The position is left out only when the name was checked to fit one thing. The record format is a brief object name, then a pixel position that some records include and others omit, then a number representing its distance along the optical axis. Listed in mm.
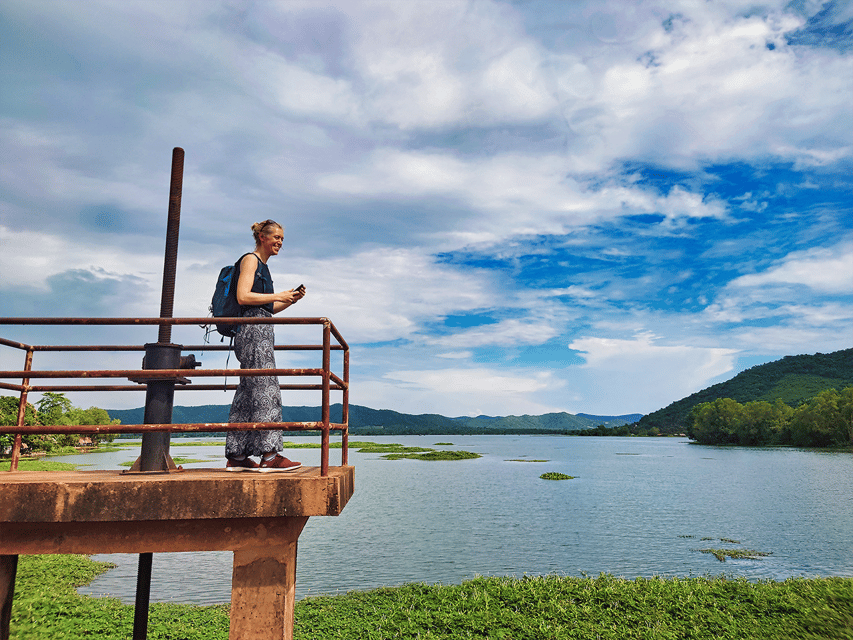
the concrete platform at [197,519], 5023
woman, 6027
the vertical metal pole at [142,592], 6438
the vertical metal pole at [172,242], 6316
